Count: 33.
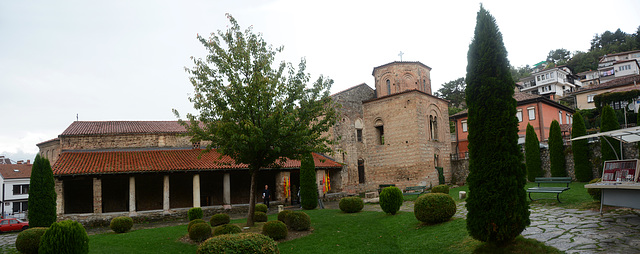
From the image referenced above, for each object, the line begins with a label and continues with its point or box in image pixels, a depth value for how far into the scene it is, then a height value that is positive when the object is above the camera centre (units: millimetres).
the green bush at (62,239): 6859 -1362
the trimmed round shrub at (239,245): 5945 -1439
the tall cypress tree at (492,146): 6133 +52
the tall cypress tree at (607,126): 16250 +809
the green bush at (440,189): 16047 -1729
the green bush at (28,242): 9555 -1916
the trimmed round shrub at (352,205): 15164 -2122
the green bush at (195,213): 14273 -2007
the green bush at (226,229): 9891 -1925
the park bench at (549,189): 9955 -1239
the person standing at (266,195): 19391 -1961
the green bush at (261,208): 14961 -2045
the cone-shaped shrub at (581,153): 18297 -445
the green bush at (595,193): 9000 -1293
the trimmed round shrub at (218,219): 12820 -2091
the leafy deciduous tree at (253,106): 10836 +1770
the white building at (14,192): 36562 -2005
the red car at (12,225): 20500 -3088
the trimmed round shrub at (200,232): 10523 -2066
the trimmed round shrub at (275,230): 10312 -2076
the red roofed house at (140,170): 17969 -256
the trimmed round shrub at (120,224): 13375 -2183
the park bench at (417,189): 18694 -1966
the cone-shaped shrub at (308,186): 18359 -1491
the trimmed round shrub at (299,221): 11391 -2043
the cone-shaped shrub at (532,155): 21203 -505
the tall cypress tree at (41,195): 12773 -888
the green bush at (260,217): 13289 -2144
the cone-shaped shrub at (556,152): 19891 -374
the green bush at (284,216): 11777 -1962
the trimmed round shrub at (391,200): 12793 -1679
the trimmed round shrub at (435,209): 9484 -1555
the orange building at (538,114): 29172 +2863
